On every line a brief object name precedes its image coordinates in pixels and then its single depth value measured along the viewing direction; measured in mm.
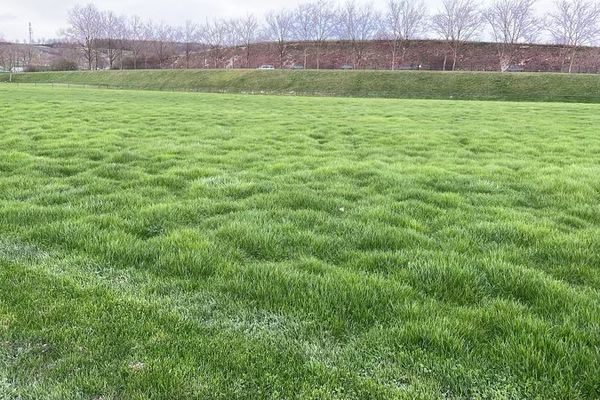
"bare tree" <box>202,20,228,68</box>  85875
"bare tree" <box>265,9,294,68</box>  78500
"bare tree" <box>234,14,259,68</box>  86125
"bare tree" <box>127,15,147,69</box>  87125
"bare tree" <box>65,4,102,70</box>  86562
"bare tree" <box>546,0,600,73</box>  58594
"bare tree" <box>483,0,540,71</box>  61781
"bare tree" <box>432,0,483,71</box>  62469
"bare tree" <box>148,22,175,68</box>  89000
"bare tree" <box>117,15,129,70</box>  88938
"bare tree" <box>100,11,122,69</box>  88938
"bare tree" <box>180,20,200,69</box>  89031
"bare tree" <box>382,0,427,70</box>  68875
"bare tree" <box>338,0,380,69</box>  73500
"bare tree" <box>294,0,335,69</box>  77125
